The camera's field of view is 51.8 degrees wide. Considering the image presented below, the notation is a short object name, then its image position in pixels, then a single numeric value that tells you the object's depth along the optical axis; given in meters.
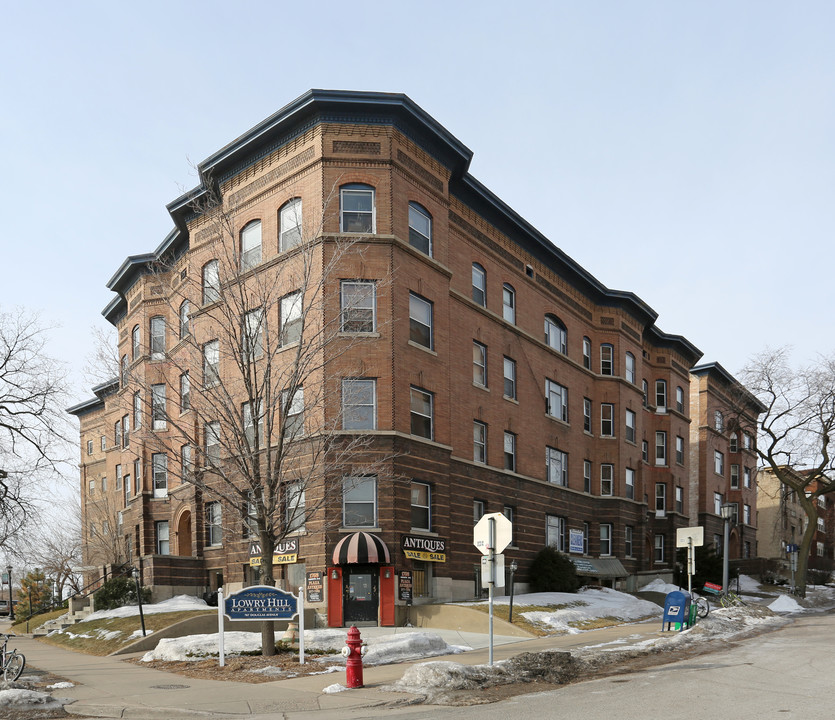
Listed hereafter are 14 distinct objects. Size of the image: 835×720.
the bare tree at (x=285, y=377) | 19.70
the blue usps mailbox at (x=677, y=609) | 23.16
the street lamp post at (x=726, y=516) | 30.34
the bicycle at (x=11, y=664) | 15.84
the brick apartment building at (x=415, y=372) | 27.67
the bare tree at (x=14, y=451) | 32.38
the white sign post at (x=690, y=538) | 25.17
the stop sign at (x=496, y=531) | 15.45
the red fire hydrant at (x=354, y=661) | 14.73
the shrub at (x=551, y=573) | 35.34
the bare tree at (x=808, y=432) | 43.72
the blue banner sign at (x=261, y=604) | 18.44
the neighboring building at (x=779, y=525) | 79.88
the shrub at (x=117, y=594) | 31.91
